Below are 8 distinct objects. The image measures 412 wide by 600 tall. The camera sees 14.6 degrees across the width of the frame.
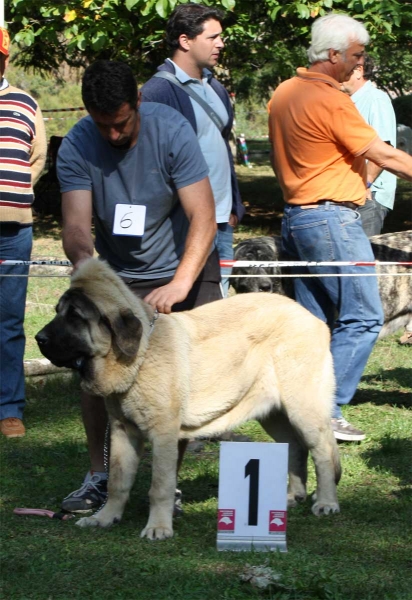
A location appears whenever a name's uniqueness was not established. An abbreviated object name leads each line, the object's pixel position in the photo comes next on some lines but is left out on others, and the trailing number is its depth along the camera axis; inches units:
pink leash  312.1
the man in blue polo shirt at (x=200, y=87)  396.1
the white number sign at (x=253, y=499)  272.9
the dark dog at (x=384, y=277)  521.9
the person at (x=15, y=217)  414.0
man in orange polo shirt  373.8
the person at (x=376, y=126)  513.0
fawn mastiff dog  275.2
